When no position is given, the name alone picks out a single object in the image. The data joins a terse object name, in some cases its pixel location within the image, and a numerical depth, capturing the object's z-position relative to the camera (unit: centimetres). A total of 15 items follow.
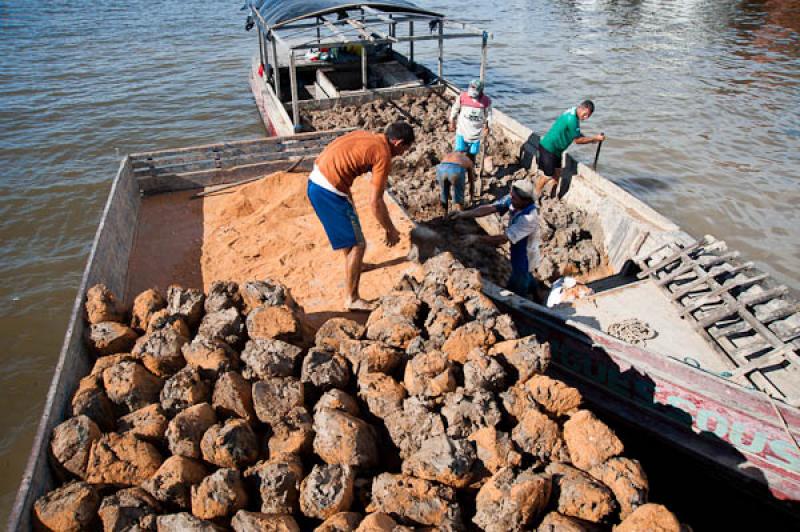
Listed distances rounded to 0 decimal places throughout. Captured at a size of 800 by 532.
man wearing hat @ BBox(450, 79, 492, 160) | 766
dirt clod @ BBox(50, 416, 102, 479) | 310
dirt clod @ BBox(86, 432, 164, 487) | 300
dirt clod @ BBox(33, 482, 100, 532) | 272
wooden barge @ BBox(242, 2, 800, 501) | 386
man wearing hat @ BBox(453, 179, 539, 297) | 502
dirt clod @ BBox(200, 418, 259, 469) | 302
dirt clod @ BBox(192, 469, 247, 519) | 272
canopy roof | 1050
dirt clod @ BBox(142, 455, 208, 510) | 283
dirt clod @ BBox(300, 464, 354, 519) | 275
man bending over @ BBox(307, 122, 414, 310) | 454
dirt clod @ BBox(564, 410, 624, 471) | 301
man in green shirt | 729
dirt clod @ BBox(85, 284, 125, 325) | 423
